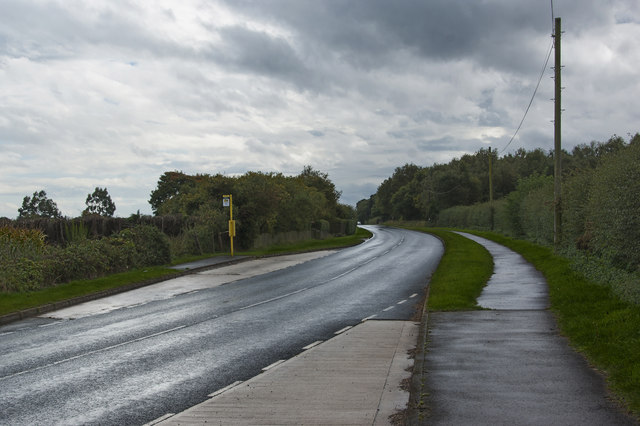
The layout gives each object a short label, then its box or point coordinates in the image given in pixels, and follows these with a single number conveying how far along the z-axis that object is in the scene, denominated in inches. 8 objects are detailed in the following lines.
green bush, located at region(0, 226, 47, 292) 689.6
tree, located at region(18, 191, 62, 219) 2075.5
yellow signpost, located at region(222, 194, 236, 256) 1261.1
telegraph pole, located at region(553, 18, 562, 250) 1012.5
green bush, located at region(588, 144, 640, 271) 487.8
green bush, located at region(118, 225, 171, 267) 1012.5
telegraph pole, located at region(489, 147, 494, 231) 2519.7
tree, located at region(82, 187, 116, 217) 2640.3
